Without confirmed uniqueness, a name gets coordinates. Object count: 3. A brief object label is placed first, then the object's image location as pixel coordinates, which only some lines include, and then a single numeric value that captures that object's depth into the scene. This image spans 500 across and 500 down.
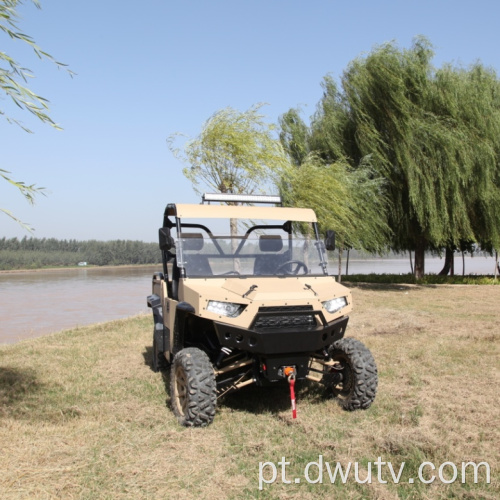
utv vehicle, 4.94
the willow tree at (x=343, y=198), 17.92
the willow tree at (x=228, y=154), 15.70
